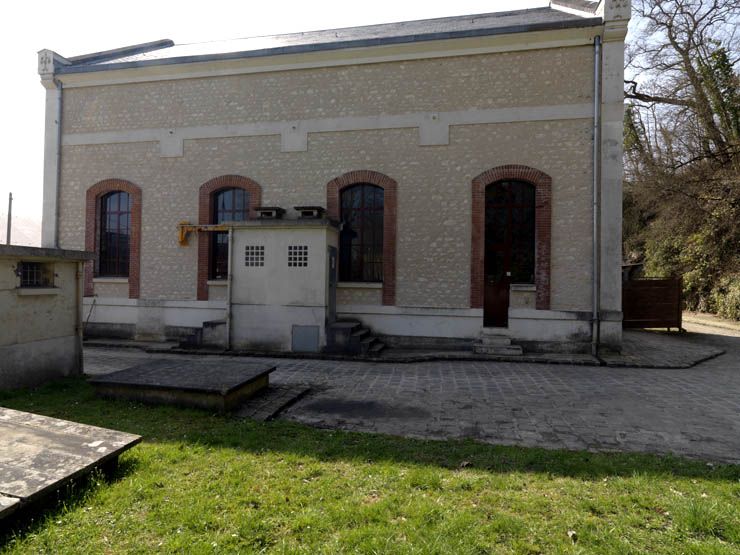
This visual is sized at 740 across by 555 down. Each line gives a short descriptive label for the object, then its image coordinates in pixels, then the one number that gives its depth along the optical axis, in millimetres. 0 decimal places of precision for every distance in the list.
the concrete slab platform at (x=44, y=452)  2769
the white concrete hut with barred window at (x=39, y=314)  5828
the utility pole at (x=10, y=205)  23141
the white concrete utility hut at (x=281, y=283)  9953
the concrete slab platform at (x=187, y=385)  5242
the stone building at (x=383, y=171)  10133
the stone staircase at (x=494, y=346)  9883
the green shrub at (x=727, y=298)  15641
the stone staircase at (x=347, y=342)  9752
